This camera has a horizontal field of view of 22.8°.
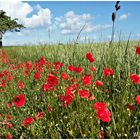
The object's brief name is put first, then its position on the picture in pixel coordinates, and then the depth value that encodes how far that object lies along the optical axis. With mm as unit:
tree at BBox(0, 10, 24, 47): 49044
